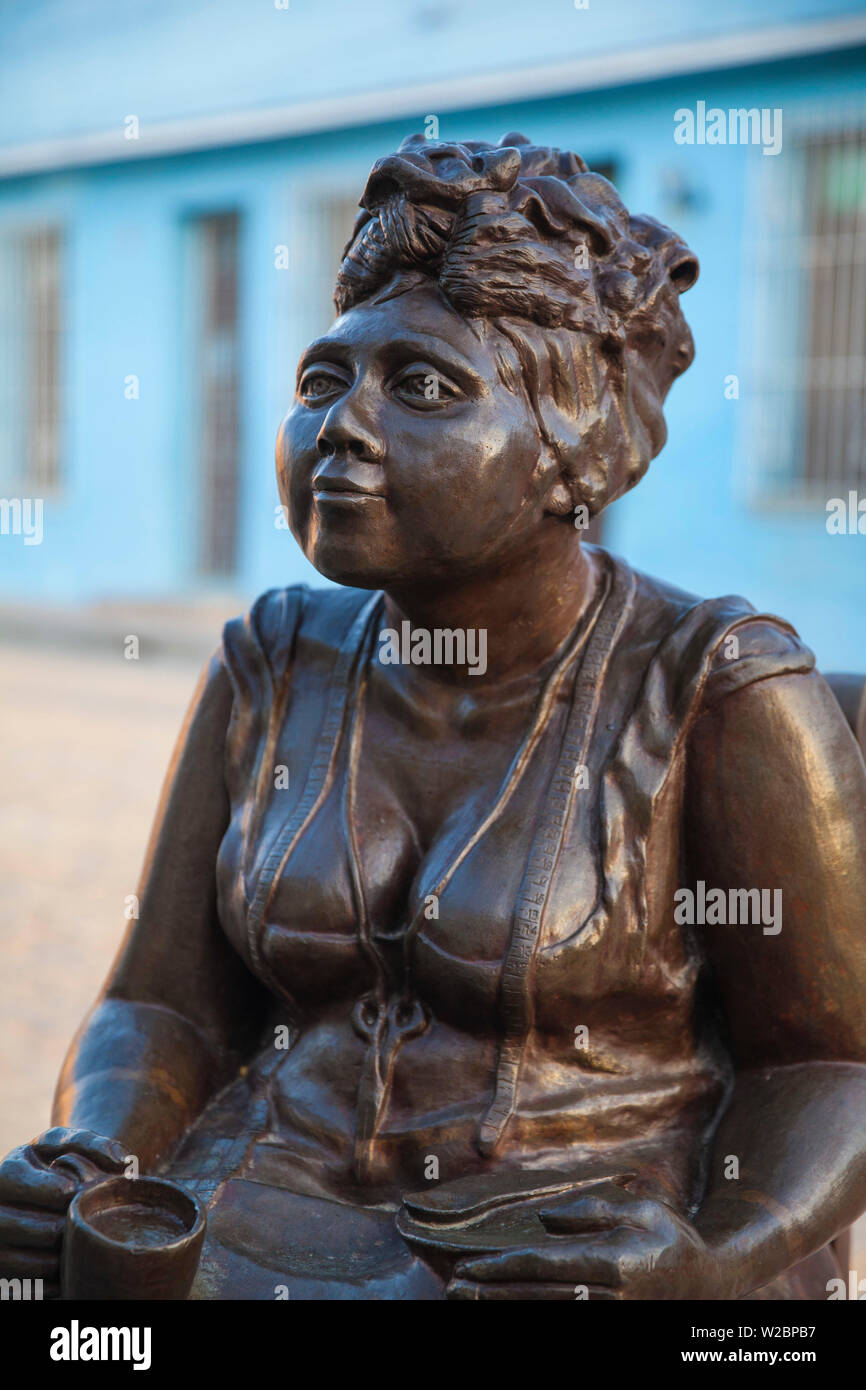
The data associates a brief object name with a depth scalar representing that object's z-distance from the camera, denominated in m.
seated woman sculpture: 2.16
